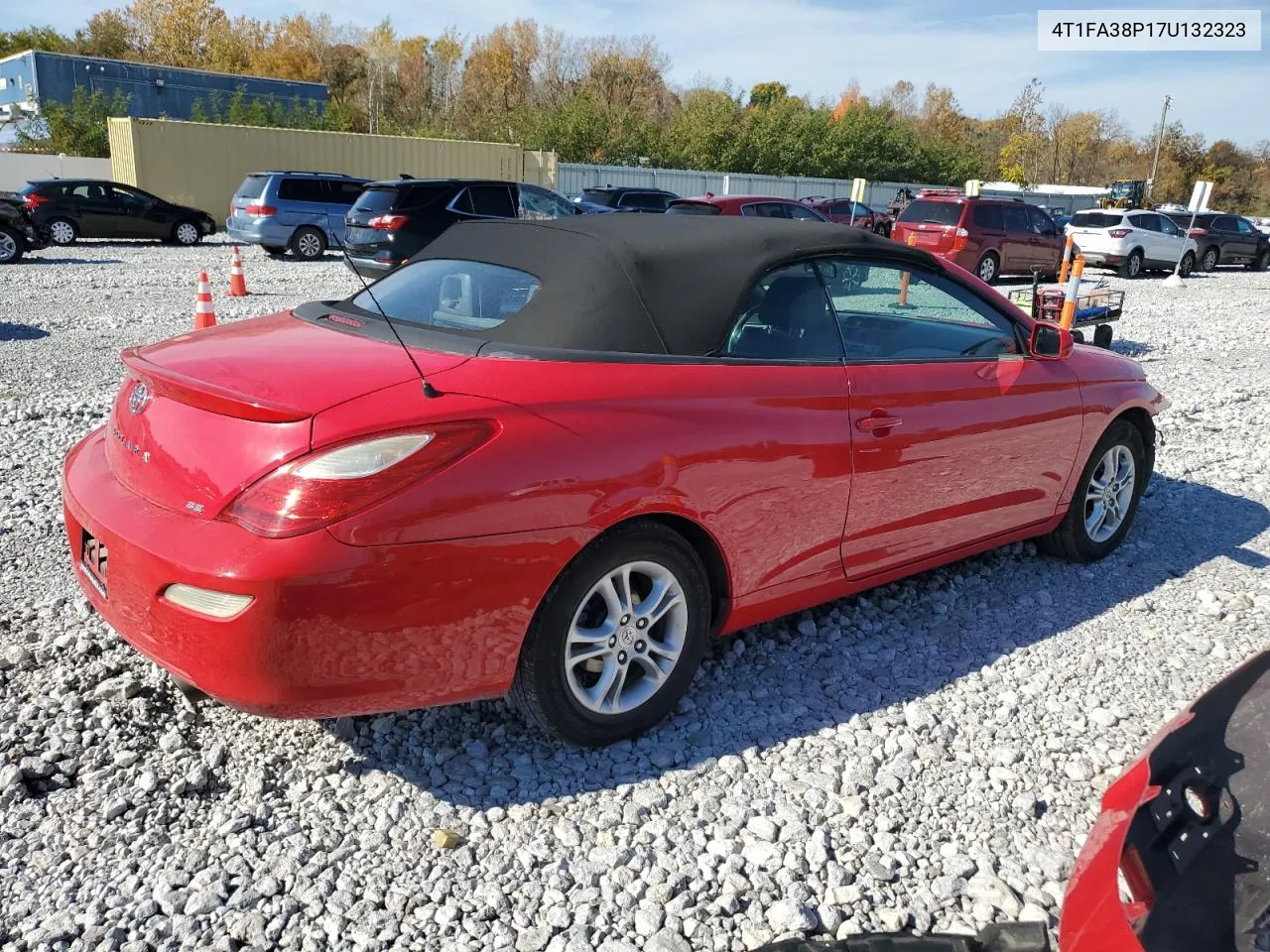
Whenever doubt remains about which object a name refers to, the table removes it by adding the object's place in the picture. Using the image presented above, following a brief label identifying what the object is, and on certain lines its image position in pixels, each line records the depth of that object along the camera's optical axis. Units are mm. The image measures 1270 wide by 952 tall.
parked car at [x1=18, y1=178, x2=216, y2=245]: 20484
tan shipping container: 27219
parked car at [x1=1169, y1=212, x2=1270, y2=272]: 26141
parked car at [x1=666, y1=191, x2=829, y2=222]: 17047
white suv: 22938
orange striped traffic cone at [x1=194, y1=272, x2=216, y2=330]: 7902
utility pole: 64525
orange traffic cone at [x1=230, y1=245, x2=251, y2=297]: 13375
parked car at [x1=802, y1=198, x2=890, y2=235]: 23703
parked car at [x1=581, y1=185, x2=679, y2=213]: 23625
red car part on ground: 1768
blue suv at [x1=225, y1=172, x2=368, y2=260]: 19734
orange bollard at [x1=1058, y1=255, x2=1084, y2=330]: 9805
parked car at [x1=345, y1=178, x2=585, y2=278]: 16547
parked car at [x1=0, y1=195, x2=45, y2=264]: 17125
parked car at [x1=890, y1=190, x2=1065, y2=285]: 18422
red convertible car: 2492
